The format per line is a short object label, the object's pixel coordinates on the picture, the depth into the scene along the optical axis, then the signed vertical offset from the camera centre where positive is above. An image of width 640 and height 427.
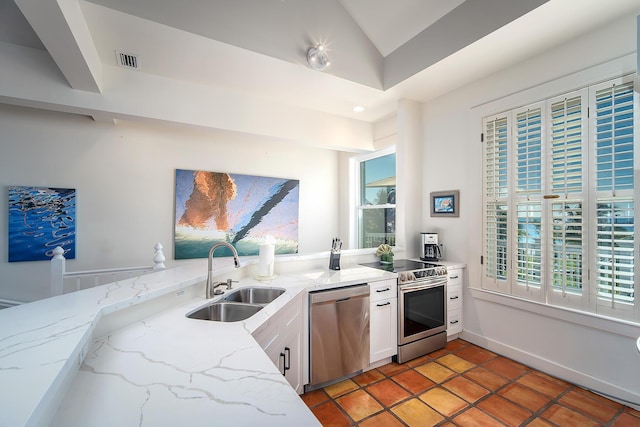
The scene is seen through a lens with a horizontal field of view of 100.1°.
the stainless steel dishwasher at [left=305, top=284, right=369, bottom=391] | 2.13 -0.99
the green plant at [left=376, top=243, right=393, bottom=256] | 3.00 -0.40
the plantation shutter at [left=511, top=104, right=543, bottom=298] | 2.45 +0.13
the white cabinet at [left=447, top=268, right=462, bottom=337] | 2.92 -0.95
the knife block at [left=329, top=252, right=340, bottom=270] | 2.76 -0.48
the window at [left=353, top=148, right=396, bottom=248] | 4.14 +0.28
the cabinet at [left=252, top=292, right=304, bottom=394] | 1.49 -0.79
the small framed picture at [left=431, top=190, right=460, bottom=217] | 3.12 +0.15
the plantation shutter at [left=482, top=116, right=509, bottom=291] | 2.70 +0.15
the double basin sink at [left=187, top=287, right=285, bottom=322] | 1.66 -0.61
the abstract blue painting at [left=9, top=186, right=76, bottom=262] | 2.83 -0.09
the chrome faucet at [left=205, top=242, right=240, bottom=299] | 1.76 -0.43
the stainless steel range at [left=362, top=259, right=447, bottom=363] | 2.59 -0.95
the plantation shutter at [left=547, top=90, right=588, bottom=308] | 2.18 +0.15
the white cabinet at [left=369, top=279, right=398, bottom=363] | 2.44 -0.97
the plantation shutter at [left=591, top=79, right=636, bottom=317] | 1.95 +0.17
